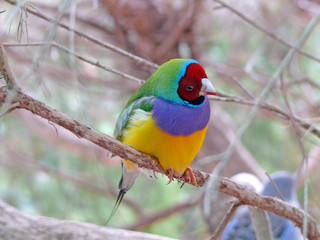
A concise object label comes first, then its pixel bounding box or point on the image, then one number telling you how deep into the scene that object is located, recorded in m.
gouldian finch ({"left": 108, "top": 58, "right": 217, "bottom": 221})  1.92
